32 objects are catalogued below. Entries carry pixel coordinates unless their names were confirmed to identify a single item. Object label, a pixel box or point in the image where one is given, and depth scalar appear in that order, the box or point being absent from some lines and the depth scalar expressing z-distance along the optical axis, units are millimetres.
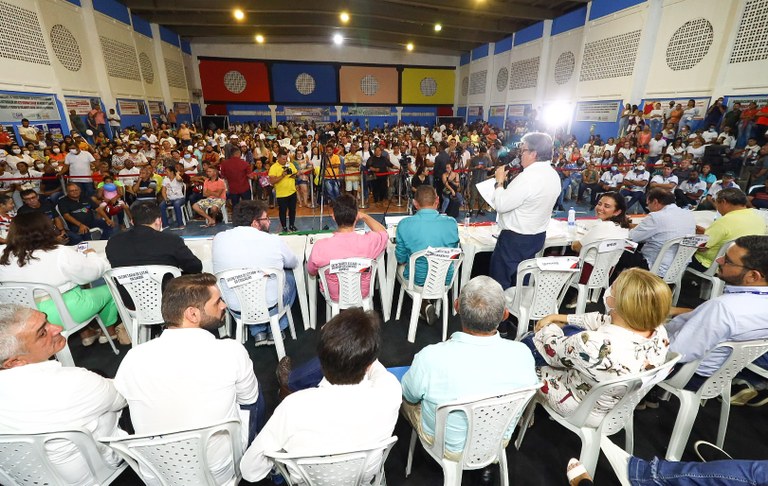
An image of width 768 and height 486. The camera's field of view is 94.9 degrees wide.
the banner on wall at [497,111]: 17875
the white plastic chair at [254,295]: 2488
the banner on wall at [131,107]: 11876
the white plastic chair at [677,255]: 3174
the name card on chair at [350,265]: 2678
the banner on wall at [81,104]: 9533
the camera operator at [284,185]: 5773
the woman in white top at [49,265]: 2402
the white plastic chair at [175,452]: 1223
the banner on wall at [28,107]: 7703
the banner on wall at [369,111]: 21766
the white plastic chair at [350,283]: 2701
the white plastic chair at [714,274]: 3293
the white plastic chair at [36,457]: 1238
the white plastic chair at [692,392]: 1856
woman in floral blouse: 1568
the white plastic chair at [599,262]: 3051
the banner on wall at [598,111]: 11336
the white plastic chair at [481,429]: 1370
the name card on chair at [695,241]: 3172
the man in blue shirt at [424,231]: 3023
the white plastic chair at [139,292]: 2502
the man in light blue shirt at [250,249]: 2656
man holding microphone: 2861
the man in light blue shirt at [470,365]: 1471
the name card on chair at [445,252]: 2883
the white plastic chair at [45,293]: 2359
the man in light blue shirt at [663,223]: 3277
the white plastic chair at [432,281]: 2932
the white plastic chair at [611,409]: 1549
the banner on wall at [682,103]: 8867
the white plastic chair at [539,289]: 2631
